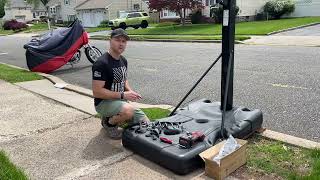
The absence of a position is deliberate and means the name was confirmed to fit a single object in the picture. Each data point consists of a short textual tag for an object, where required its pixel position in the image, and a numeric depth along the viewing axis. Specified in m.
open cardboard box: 2.78
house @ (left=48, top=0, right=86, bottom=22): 45.85
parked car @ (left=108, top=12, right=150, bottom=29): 29.73
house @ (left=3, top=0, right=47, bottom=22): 63.12
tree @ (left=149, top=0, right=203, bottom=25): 23.81
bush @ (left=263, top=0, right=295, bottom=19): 25.31
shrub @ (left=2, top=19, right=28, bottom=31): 43.43
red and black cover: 8.54
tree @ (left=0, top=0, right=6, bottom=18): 58.01
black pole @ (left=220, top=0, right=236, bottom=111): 3.44
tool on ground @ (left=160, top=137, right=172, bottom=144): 3.05
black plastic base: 2.91
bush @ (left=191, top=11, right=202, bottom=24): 25.94
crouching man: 3.50
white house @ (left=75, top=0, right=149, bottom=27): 38.75
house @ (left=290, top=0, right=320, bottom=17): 25.22
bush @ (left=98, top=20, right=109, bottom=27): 36.92
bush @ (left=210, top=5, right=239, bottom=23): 23.57
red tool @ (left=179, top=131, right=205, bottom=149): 2.95
